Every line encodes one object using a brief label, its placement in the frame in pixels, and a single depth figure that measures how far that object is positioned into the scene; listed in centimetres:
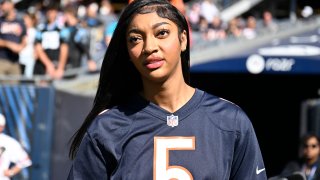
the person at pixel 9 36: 1133
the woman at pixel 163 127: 325
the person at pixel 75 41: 1162
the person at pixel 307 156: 901
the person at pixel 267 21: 1793
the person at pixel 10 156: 1013
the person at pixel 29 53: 1148
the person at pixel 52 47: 1134
